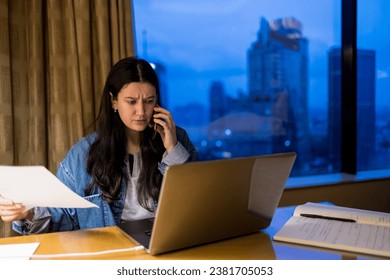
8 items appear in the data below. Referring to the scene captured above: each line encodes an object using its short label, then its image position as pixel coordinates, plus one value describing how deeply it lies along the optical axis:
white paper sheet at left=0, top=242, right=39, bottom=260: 0.83
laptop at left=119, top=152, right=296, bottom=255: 0.77
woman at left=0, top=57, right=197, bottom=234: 1.41
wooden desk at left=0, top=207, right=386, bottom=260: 0.84
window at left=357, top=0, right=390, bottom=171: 2.99
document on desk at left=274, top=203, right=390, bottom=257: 0.87
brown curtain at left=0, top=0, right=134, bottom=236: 1.73
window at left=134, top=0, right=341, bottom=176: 2.46
